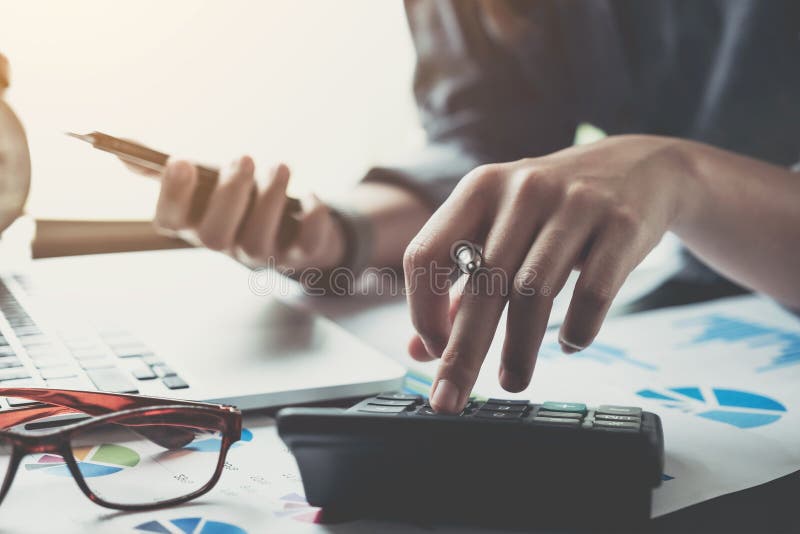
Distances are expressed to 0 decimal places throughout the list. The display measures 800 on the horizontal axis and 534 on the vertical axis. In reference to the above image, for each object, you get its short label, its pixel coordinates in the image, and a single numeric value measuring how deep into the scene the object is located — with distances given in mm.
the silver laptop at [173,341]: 373
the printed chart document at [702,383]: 330
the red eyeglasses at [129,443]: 280
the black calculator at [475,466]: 255
